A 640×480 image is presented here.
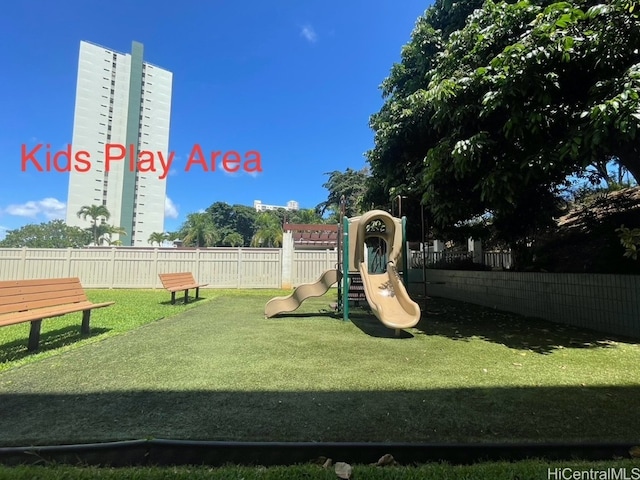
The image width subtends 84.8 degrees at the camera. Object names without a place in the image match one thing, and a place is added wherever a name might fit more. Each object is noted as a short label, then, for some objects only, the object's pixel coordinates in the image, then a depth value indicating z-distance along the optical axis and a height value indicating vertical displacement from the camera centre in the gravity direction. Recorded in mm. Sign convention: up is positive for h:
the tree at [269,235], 47325 +3864
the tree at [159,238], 58144 +4136
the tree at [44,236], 56500 +4074
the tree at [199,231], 54531 +4910
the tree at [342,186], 35875 +8583
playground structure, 6301 -304
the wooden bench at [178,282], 9096 -576
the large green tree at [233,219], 67688 +8587
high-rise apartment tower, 67562 +26690
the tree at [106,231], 61219 +5327
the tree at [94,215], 57688 +7888
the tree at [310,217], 51812 +6941
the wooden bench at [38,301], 4395 -579
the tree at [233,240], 61219 +3979
